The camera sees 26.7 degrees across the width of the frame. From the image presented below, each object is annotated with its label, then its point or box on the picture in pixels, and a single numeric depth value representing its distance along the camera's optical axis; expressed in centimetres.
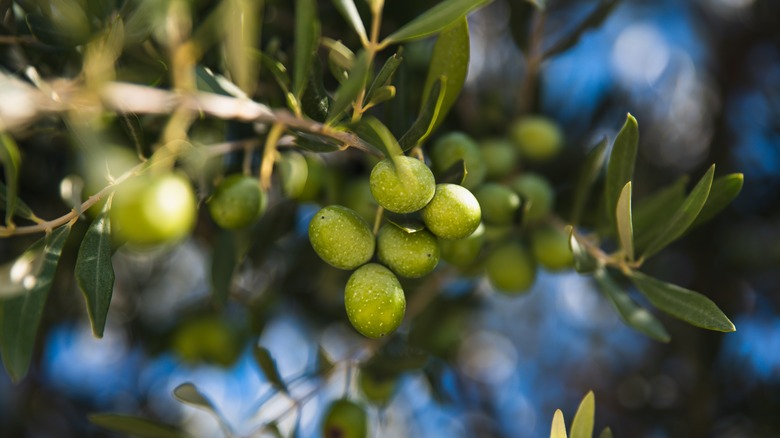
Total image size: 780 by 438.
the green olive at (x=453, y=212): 49
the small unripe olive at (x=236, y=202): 54
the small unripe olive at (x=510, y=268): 60
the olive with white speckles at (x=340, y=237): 49
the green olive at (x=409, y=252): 50
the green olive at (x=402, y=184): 48
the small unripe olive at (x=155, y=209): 45
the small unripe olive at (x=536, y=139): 64
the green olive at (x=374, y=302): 49
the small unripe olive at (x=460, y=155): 54
